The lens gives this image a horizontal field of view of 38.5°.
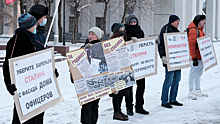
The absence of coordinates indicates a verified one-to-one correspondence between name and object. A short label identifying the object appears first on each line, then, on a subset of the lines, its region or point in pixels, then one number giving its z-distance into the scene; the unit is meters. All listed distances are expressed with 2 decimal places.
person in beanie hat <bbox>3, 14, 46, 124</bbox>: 3.89
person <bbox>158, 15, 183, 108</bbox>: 6.65
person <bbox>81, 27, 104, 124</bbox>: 4.85
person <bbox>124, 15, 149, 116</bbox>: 5.96
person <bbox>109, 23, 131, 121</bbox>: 5.62
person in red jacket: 7.34
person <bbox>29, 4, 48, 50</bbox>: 4.42
